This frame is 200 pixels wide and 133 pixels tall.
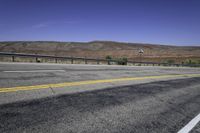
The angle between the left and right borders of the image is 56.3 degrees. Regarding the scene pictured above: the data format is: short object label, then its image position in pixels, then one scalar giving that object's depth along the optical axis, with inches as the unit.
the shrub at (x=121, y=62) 1229.9
